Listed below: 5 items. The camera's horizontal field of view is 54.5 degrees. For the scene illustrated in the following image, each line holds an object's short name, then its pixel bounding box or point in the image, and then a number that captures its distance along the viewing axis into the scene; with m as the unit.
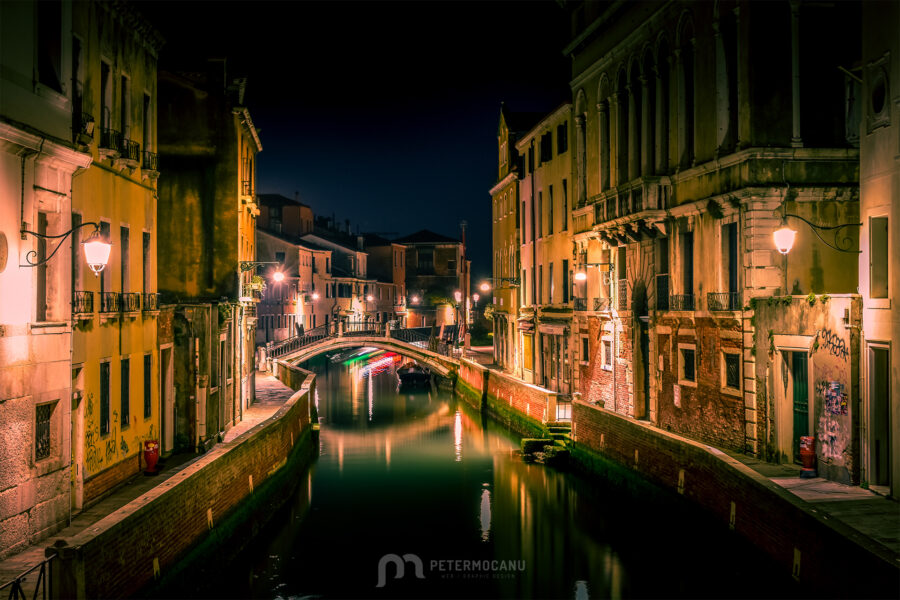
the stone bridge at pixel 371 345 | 48.47
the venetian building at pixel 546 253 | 31.97
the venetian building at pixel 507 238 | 40.31
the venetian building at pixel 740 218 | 16.80
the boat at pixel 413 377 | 53.47
